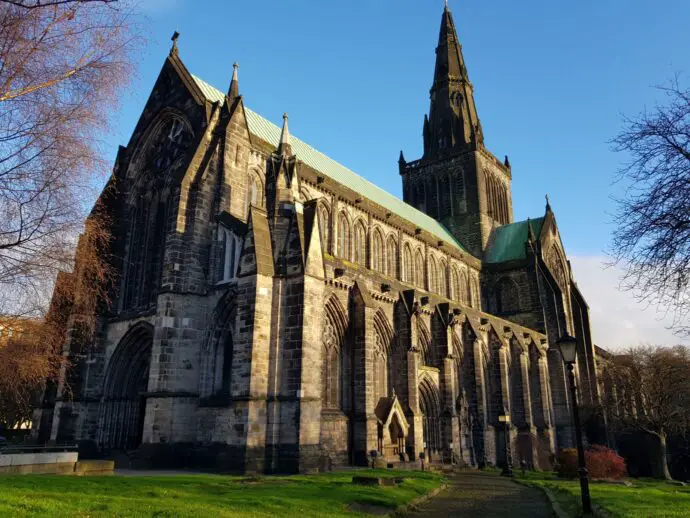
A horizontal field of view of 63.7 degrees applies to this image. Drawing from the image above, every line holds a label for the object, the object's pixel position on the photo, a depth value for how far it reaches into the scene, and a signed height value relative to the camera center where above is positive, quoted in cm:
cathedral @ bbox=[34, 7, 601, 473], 2005 +433
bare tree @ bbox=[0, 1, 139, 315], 1070 +589
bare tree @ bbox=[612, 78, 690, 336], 955 +362
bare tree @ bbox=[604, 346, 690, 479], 4075 +273
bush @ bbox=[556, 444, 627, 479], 2692 -155
